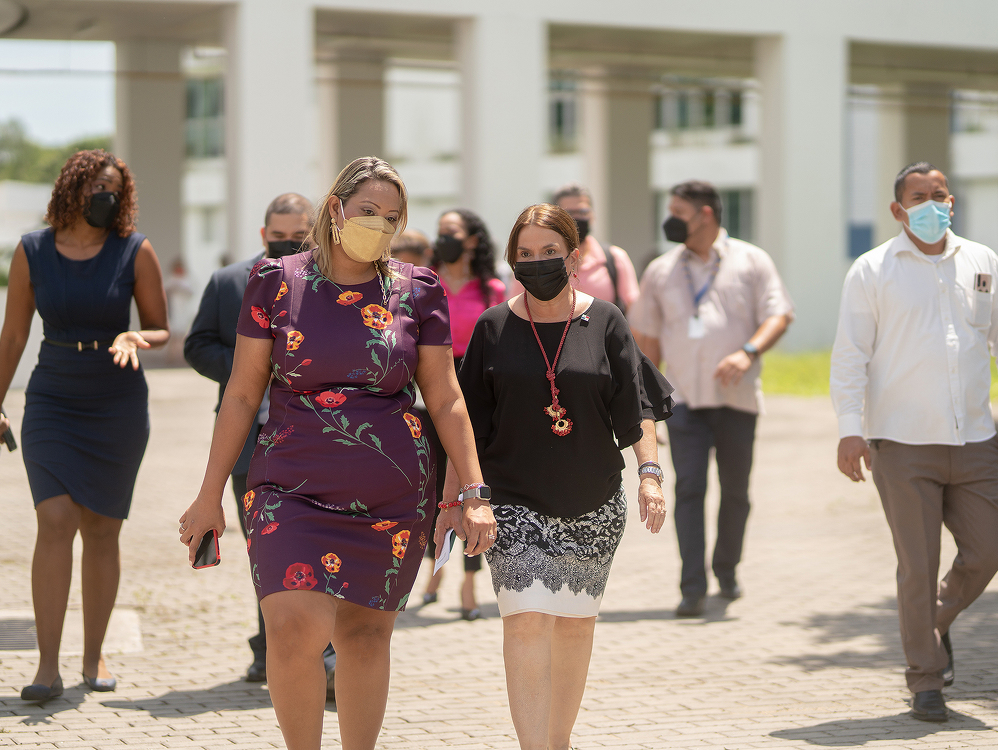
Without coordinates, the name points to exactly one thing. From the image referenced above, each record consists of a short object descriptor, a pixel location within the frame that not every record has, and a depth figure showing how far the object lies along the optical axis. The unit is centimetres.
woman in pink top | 734
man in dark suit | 581
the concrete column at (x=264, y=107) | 2091
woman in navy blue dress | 558
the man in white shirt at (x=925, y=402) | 536
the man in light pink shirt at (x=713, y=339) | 766
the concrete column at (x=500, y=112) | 2228
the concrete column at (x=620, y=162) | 3144
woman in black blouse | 446
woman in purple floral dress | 392
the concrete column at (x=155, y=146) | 2695
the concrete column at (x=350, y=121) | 2825
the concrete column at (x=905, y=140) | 3231
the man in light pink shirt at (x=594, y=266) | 805
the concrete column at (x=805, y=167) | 2498
